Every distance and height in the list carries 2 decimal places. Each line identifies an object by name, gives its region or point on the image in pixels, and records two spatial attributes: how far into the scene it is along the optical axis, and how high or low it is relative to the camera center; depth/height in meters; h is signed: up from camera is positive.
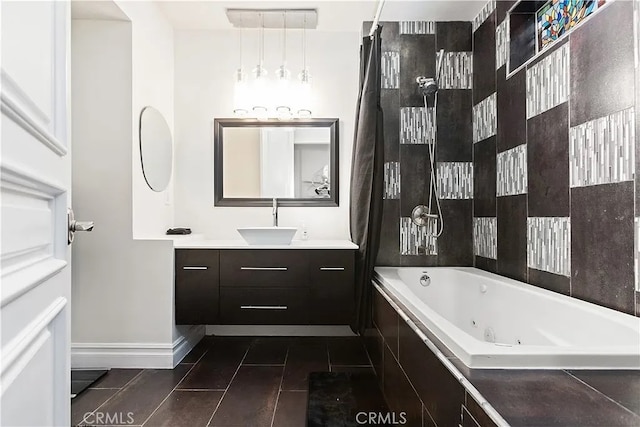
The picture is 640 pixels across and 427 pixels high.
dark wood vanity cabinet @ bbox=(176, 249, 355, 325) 2.48 -0.50
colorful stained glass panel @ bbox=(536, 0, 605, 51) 1.70 +1.00
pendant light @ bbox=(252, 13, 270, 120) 2.86 +0.99
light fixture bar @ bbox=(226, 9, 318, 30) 2.74 +1.50
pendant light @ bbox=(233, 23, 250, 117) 2.88 +0.96
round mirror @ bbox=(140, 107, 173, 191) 2.54 +0.49
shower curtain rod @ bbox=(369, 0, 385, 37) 2.47 +1.36
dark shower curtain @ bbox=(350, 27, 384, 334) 2.50 +0.21
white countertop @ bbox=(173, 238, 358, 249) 2.47 -0.20
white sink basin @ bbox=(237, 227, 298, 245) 2.54 -0.14
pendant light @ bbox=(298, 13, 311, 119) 2.88 +0.97
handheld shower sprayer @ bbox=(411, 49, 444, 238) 2.79 +0.17
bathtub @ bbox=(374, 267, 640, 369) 1.02 -0.41
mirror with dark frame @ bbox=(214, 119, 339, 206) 3.03 +0.41
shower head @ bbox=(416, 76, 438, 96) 2.66 +0.93
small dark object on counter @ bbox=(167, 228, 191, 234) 2.75 -0.11
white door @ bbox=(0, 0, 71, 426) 0.51 +0.00
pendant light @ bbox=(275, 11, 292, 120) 2.87 +1.00
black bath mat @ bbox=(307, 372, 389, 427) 1.74 -0.96
